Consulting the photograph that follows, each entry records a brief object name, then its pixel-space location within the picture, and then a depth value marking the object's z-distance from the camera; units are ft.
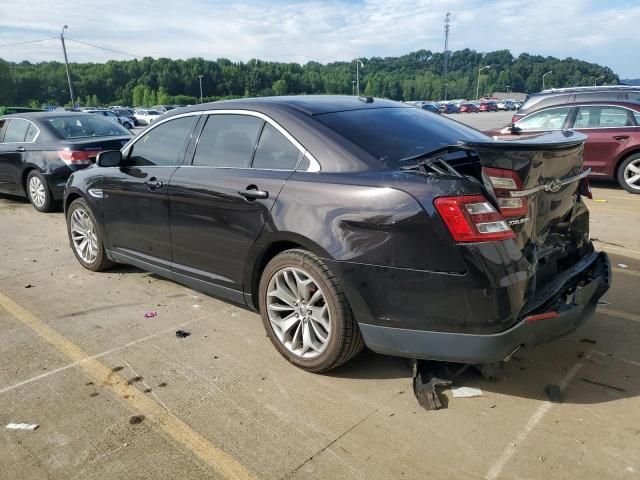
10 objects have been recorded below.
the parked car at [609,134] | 30.58
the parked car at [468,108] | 242.17
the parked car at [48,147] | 27.27
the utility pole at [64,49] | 167.91
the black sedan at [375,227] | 8.70
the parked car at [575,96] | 36.65
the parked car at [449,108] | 238.48
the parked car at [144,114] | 157.86
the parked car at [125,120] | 132.78
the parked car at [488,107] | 256.73
